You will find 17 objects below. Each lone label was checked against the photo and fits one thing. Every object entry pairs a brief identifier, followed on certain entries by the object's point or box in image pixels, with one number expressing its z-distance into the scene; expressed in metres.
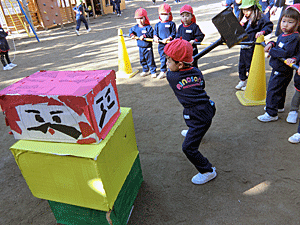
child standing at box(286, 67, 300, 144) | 2.99
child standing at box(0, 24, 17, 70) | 6.62
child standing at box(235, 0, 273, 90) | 3.44
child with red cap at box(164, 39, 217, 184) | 1.98
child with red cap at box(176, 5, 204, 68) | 4.27
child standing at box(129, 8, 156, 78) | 4.88
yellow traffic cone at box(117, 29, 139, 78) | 5.49
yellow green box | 1.56
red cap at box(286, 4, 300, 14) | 2.49
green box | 1.84
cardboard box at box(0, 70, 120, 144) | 1.44
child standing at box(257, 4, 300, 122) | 2.62
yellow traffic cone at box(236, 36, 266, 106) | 3.63
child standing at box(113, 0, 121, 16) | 15.94
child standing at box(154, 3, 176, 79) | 4.61
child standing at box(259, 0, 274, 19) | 7.47
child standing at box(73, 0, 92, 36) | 10.99
